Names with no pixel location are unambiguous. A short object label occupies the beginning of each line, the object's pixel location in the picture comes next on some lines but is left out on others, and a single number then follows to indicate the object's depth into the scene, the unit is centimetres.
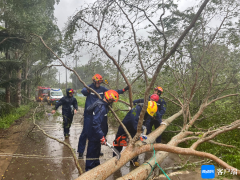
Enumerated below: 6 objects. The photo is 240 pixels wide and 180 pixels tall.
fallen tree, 228
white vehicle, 1586
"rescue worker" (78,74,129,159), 380
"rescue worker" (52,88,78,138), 492
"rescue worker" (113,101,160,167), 343
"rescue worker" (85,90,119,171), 288
